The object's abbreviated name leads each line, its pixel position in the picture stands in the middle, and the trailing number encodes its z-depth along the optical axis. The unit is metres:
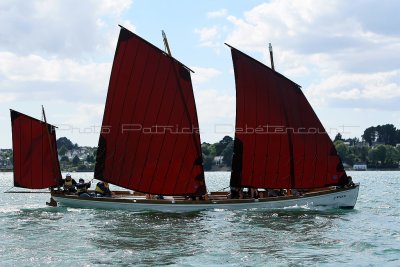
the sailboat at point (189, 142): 43.09
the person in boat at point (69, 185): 48.00
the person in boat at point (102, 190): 46.53
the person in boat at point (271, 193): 45.28
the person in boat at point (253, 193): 44.72
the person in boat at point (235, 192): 44.94
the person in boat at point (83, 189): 46.36
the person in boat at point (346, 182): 45.62
